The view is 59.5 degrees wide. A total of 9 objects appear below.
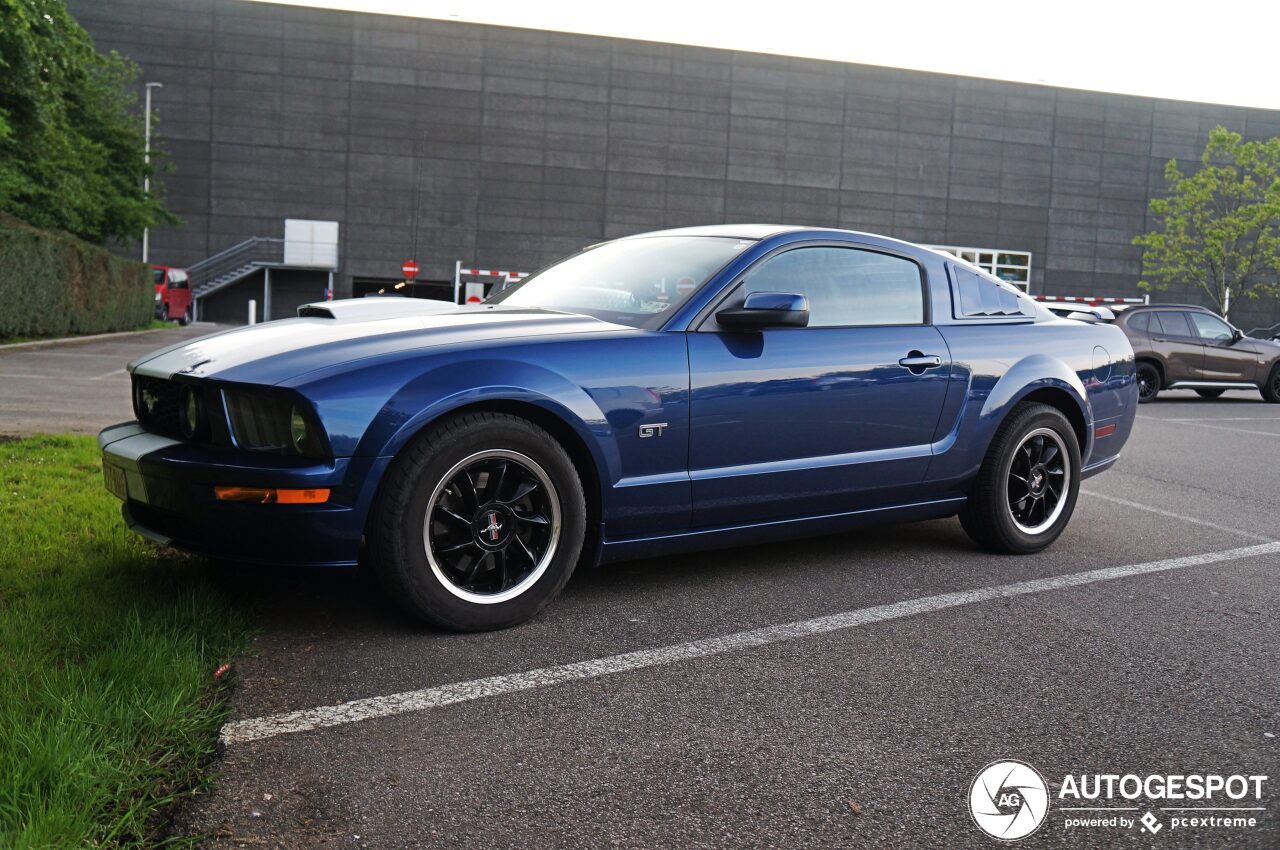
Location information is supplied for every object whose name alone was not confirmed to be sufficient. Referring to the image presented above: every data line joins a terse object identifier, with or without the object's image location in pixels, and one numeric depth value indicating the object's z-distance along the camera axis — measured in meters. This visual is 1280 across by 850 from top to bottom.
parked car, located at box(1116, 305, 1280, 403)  16.36
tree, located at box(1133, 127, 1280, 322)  41.47
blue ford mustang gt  3.60
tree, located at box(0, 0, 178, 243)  19.08
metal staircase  45.16
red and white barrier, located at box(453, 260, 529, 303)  35.83
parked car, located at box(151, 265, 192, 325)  34.50
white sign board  45.94
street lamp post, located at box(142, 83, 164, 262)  29.83
